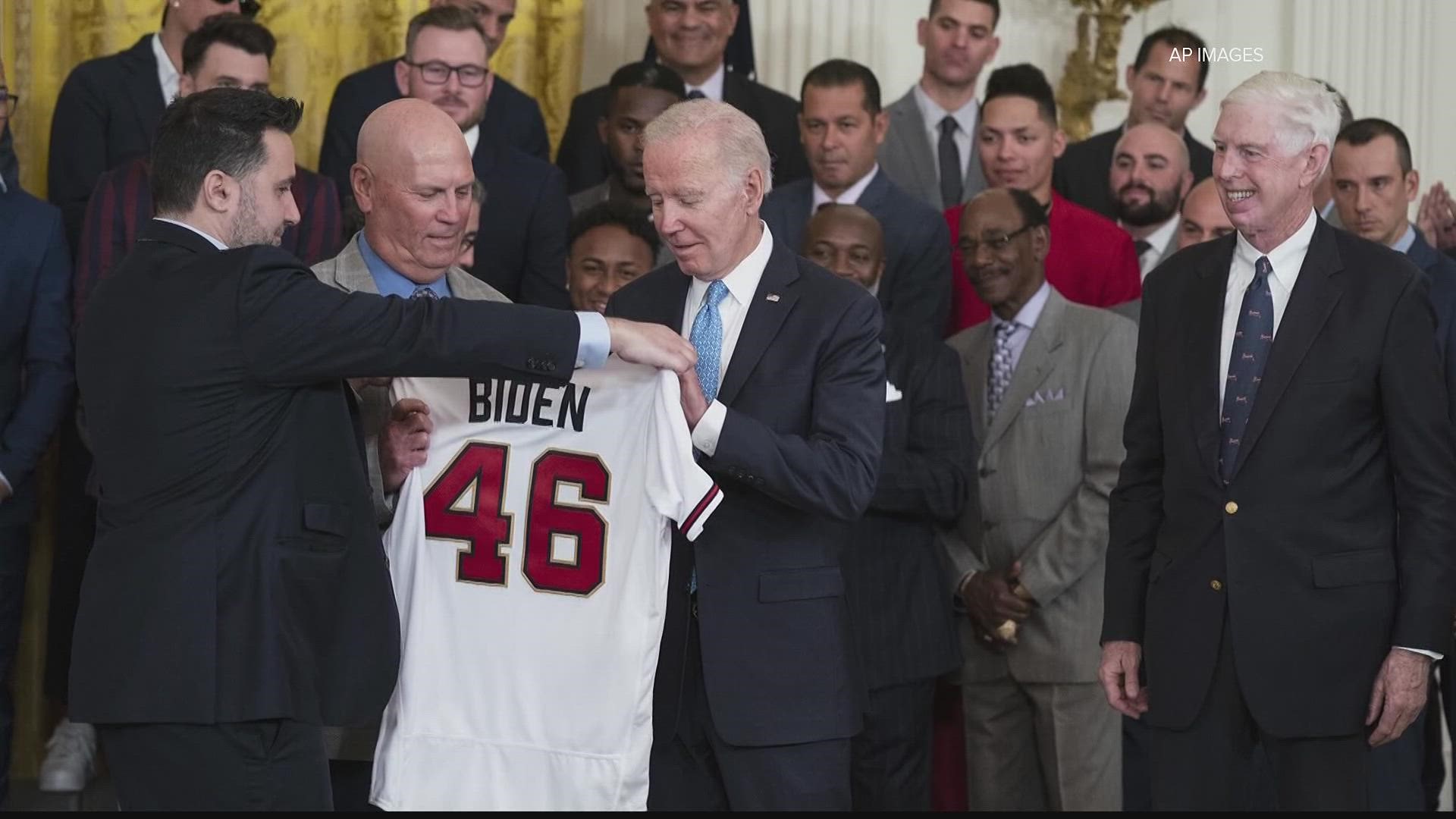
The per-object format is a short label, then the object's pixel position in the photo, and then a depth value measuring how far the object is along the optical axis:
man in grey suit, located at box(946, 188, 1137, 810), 9.91
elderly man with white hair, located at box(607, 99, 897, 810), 6.98
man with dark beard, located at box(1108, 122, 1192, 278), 12.21
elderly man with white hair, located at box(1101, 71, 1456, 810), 7.02
